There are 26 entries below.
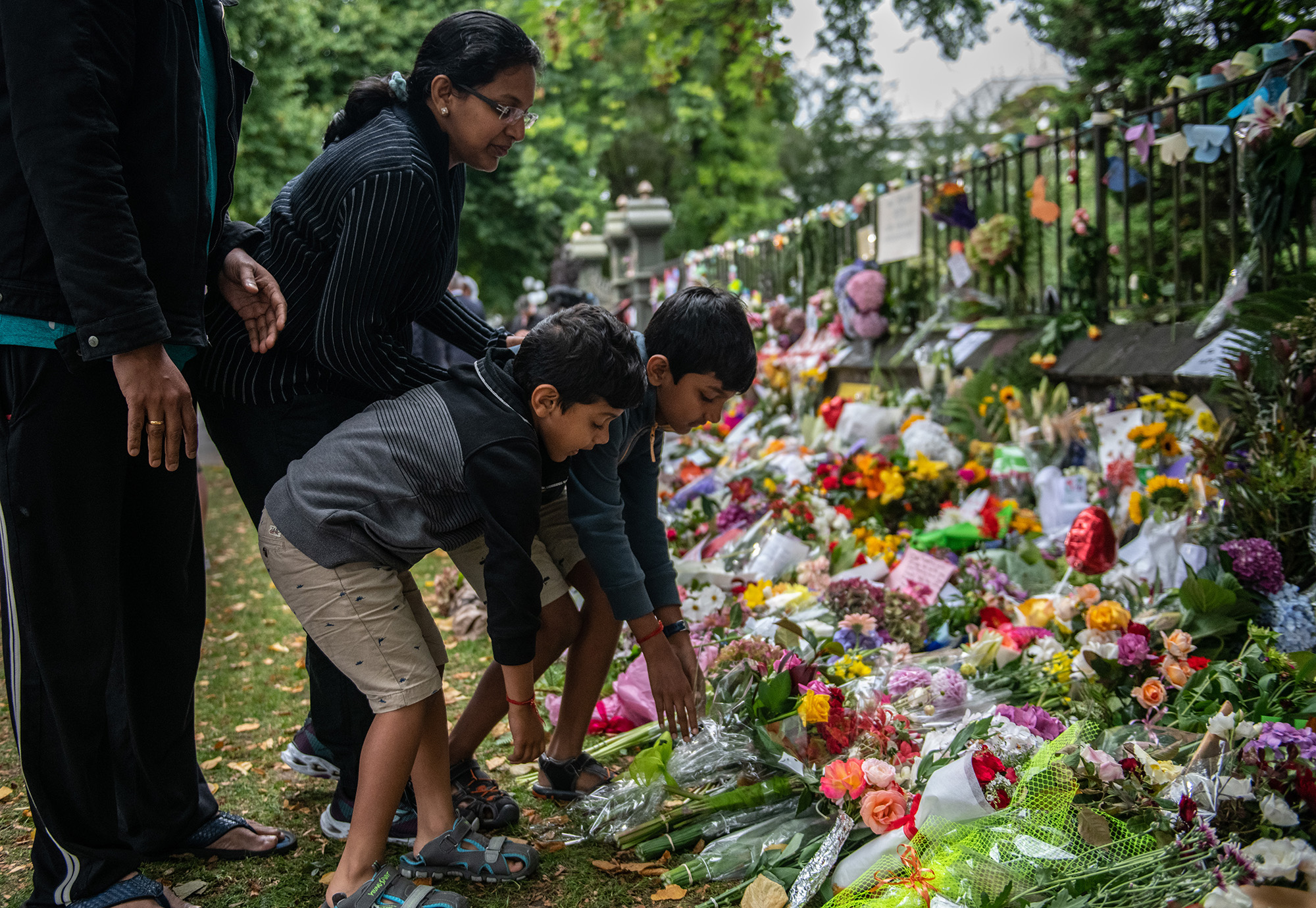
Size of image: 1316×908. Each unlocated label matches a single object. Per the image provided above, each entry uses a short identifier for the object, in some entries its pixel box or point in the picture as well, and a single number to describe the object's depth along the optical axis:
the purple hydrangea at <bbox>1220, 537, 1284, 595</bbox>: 2.23
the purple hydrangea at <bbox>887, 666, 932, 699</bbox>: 2.19
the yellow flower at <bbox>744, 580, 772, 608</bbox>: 2.95
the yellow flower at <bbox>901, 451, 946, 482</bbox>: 3.71
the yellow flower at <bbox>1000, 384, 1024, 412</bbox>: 4.03
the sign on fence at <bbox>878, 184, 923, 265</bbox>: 5.66
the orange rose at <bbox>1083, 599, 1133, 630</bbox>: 2.20
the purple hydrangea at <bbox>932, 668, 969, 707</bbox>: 2.16
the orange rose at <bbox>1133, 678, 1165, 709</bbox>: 1.93
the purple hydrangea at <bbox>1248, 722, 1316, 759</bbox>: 1.46
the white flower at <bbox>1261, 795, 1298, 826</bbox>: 1.33
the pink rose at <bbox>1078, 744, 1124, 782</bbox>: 1.66
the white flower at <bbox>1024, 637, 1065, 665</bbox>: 2.36
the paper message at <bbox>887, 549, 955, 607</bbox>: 2.96
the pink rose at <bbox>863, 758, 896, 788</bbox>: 1.73
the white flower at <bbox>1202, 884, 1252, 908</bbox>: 1.26
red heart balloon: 2.60
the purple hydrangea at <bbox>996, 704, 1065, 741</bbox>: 1.93
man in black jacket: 1.45
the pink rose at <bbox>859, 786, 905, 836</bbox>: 1.68
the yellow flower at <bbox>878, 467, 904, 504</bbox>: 3.66
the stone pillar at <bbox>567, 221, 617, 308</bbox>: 13.20
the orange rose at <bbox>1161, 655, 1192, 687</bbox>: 1.98
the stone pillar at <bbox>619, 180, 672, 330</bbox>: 9.94
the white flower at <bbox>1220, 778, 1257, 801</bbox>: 1.39
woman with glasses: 1.75
